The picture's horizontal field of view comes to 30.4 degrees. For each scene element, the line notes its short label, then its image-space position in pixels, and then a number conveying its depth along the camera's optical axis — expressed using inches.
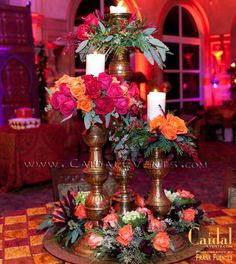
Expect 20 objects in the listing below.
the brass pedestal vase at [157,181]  67.5
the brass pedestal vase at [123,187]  69.9
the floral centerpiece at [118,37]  66.2
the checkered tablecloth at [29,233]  65.7
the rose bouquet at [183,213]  70.0
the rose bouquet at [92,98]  59.1
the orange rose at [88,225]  66.0
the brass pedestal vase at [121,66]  67.6
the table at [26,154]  229.1
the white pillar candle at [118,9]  67.6
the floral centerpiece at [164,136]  62.8
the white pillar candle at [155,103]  65.5
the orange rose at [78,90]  59.7
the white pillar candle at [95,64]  61.3
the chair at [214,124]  420.8
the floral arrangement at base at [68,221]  68.1
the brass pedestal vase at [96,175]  63.9
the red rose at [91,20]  68.0
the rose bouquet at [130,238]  58.8
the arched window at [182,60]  454.9
